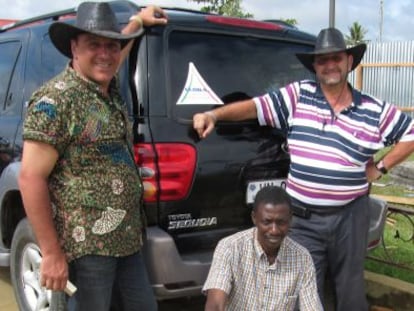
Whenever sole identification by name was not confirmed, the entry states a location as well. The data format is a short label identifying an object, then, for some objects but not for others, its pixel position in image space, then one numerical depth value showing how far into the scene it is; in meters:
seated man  2.54
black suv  2.88
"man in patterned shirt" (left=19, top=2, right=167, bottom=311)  2.16
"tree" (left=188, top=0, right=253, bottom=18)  15.02
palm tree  55.74
